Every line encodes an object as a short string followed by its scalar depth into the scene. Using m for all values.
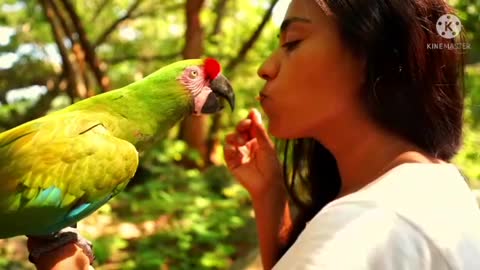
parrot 0.54
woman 0.49
